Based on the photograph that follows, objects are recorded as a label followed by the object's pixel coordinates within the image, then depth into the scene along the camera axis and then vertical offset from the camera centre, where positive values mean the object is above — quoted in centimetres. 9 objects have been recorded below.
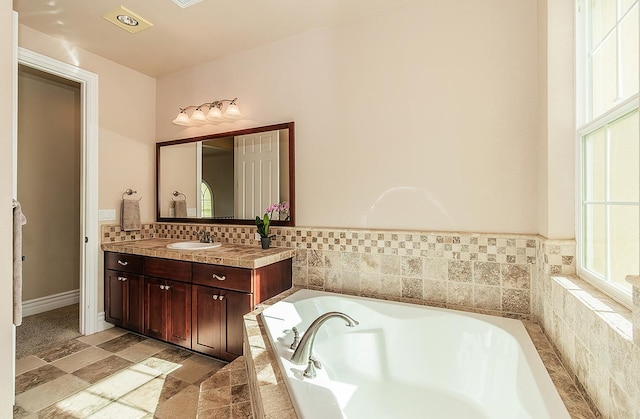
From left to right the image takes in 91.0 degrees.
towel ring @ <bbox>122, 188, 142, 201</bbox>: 314 +17
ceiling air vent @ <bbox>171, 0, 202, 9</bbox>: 214 +142
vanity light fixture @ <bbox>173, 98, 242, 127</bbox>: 281 +89
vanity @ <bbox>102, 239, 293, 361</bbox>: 218 -61
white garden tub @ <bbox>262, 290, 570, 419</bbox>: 138 -77
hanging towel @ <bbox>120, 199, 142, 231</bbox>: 304 -6
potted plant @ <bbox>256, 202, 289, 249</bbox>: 255 -9
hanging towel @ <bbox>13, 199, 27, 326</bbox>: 146 -28
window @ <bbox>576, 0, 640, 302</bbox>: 105 +27
